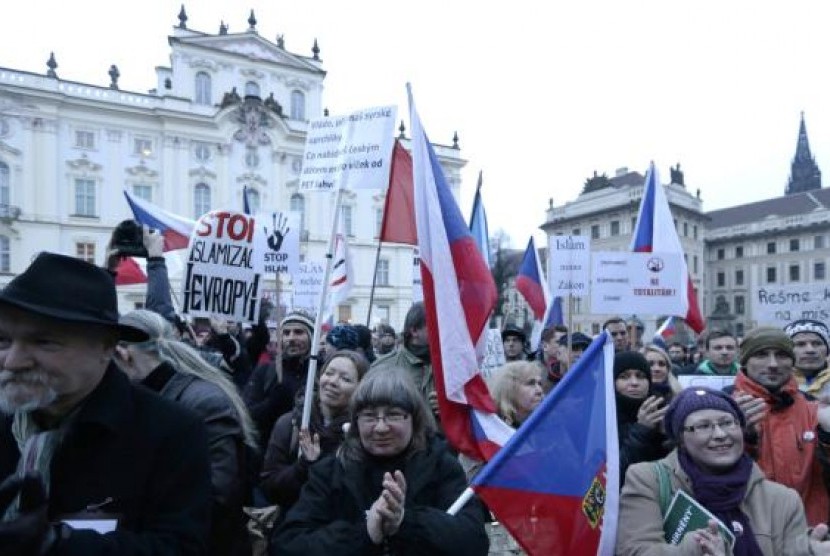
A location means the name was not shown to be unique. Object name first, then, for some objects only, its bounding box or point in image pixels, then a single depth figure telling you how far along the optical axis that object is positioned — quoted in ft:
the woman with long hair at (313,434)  11.48
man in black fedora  5.65
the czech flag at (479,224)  29.12
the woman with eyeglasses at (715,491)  8.71
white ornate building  119.34
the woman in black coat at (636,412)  11.53
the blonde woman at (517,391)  13.15
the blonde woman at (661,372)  15.67
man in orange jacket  10.97
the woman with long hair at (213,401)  8.56
